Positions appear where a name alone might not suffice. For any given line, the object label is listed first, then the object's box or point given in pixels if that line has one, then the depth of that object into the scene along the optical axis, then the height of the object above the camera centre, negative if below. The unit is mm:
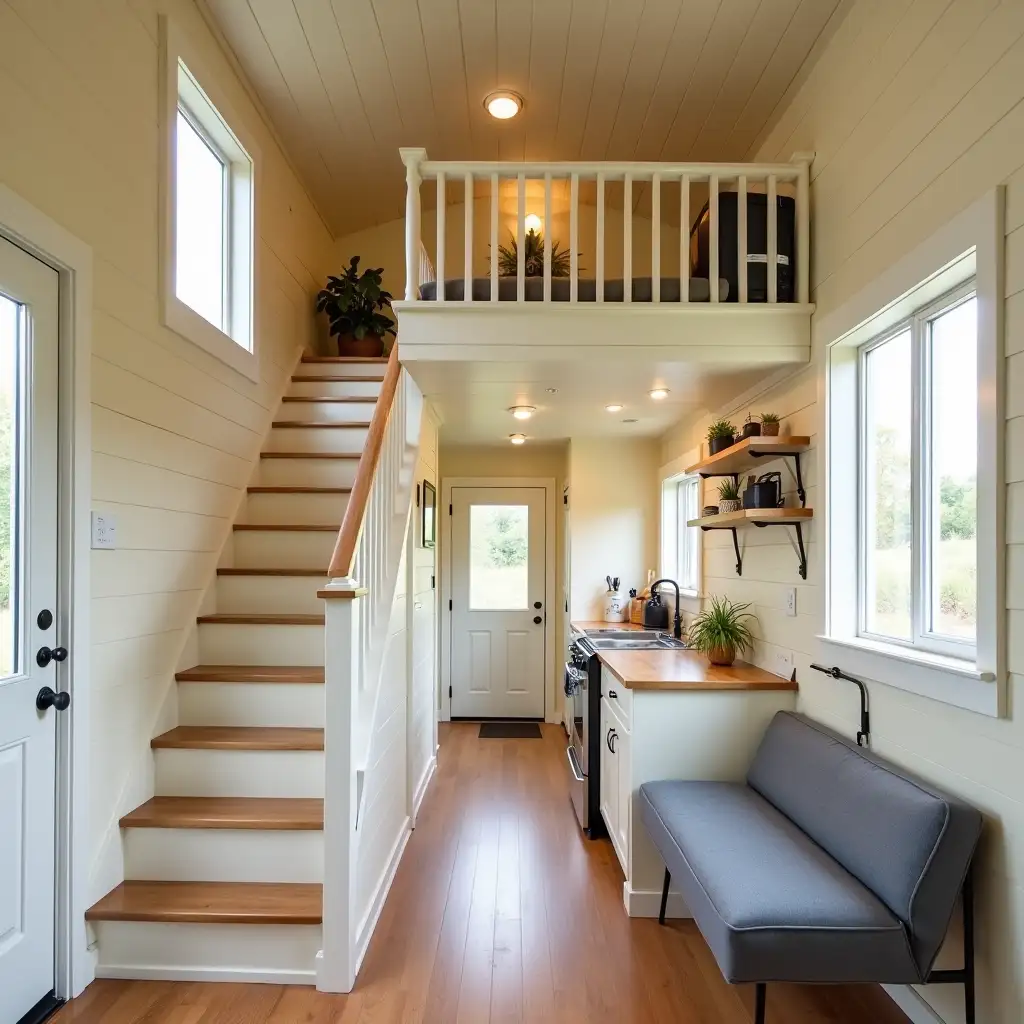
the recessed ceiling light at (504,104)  3768 +2327
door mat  5211 -1631
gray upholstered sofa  1657 -958
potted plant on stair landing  4730 +1447
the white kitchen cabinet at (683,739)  2676 -855
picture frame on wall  4031 +32
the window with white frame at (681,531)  4493 -58
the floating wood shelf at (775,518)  2604 +22
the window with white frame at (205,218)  2801 +1468
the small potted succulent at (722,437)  3039 +388
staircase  2211 -1012
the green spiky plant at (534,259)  3947 +1581
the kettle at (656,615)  4496 -608
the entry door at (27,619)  1921 -292
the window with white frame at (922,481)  1912 +137
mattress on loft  2826 +969
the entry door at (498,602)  5723 -672
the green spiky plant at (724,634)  3076 -506
